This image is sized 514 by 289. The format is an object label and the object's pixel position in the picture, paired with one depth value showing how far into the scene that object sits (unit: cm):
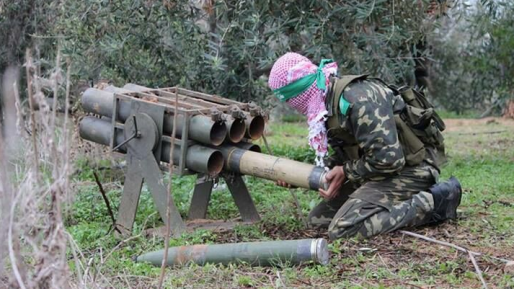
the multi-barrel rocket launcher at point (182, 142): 1085
